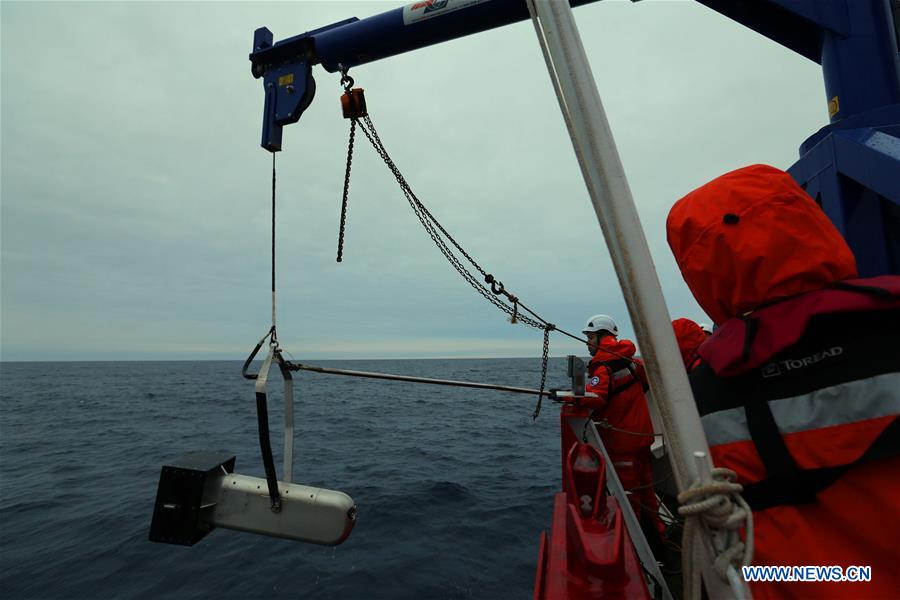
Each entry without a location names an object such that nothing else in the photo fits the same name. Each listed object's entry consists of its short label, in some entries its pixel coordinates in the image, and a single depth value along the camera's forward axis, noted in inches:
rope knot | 38.2
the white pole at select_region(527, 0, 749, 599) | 41.3
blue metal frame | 87.0
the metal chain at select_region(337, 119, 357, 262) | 157.1
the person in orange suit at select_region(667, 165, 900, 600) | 38.7
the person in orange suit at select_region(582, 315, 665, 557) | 186.9
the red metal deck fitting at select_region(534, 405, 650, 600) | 73.0
